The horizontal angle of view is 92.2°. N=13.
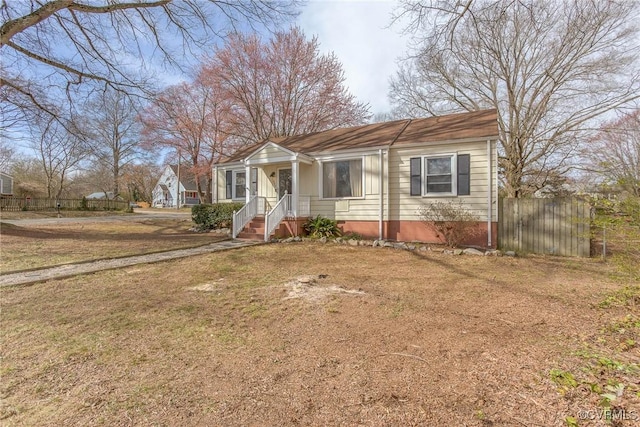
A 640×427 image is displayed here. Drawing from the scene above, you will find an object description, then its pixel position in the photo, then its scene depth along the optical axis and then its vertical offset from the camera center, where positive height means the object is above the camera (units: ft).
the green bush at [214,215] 43.81 -1.37
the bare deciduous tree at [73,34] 26.78 +16.78
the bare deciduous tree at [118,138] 103.55 +24.86
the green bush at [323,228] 37.27 -2.81
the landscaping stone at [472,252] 27.32 -4.29
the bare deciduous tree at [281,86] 66.49 +26.41
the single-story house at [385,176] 31.40 +3.38
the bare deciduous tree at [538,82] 46.01 +21.07
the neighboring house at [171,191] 167.22 +7.91
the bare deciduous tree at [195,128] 75.05 +20.12
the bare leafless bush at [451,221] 29.60 -1.63
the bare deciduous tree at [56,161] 90.33 +14.74
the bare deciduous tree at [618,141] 46.73 +10.50
